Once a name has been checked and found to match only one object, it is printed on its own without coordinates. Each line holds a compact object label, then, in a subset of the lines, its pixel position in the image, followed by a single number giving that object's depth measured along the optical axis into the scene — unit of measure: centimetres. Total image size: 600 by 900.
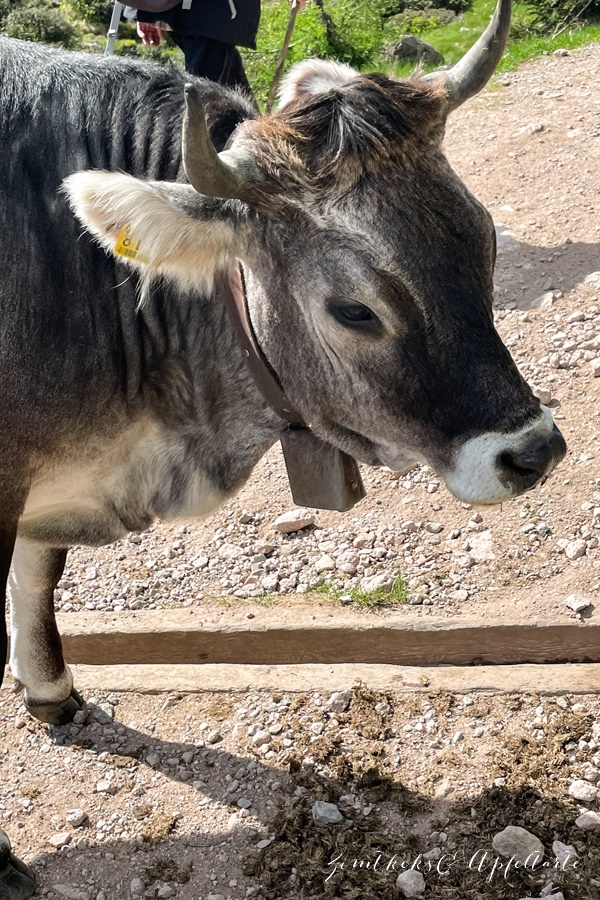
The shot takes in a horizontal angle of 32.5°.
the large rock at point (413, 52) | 1137
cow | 272
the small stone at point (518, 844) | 334
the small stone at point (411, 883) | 328
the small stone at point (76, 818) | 366
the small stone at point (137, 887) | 340
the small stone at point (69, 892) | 343
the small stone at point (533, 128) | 760
